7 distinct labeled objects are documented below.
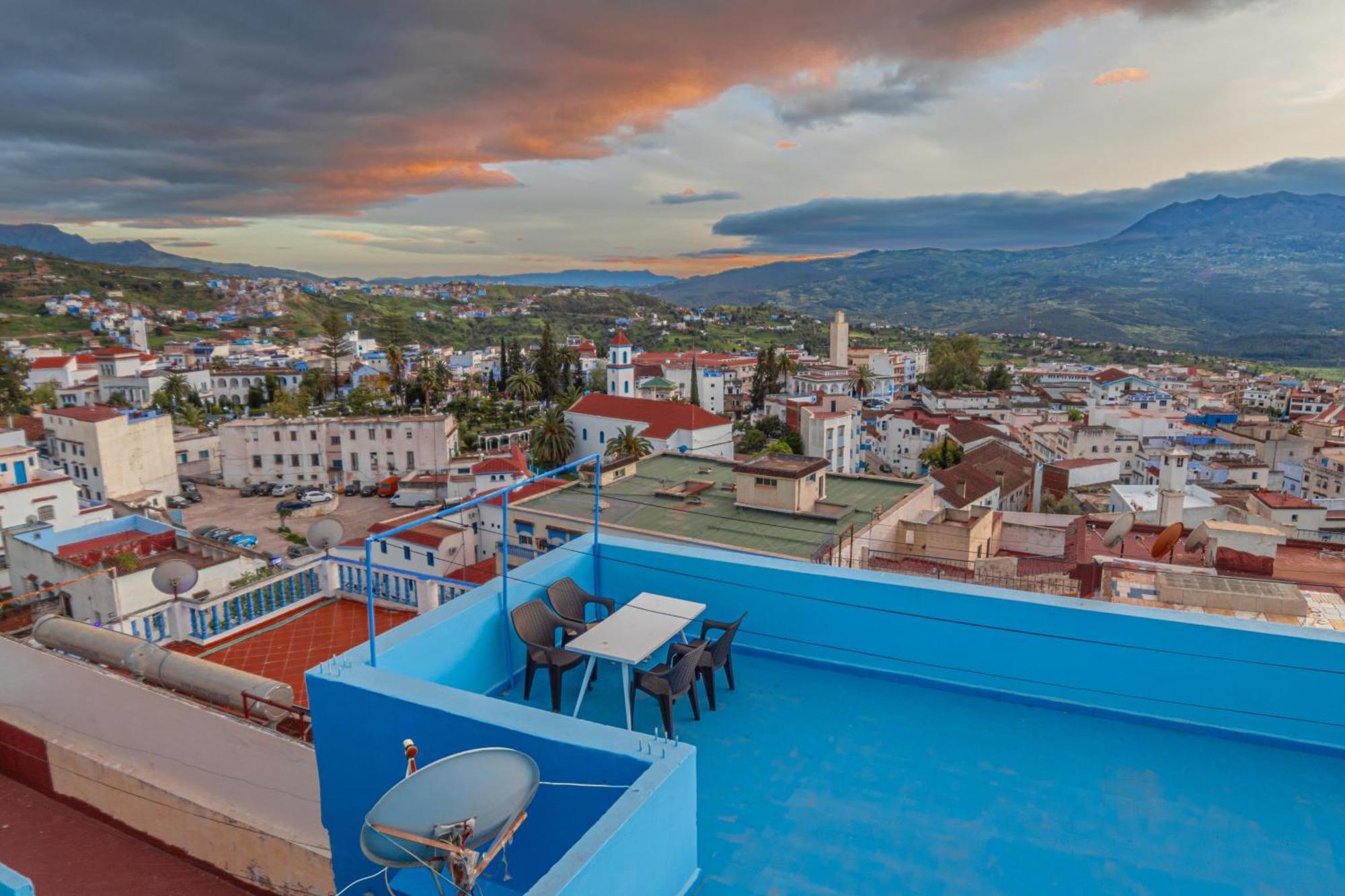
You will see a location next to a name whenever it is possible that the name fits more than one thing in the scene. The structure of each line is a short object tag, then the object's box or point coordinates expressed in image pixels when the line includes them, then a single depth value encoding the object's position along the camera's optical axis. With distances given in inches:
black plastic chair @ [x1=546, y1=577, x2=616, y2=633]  167.3
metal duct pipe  203.6
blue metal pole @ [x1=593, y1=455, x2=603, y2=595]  165.8
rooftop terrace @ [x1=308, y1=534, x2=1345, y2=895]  103.0
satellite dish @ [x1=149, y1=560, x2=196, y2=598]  312.5
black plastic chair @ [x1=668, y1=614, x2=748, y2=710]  147.3
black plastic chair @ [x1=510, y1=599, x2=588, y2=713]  148.6
